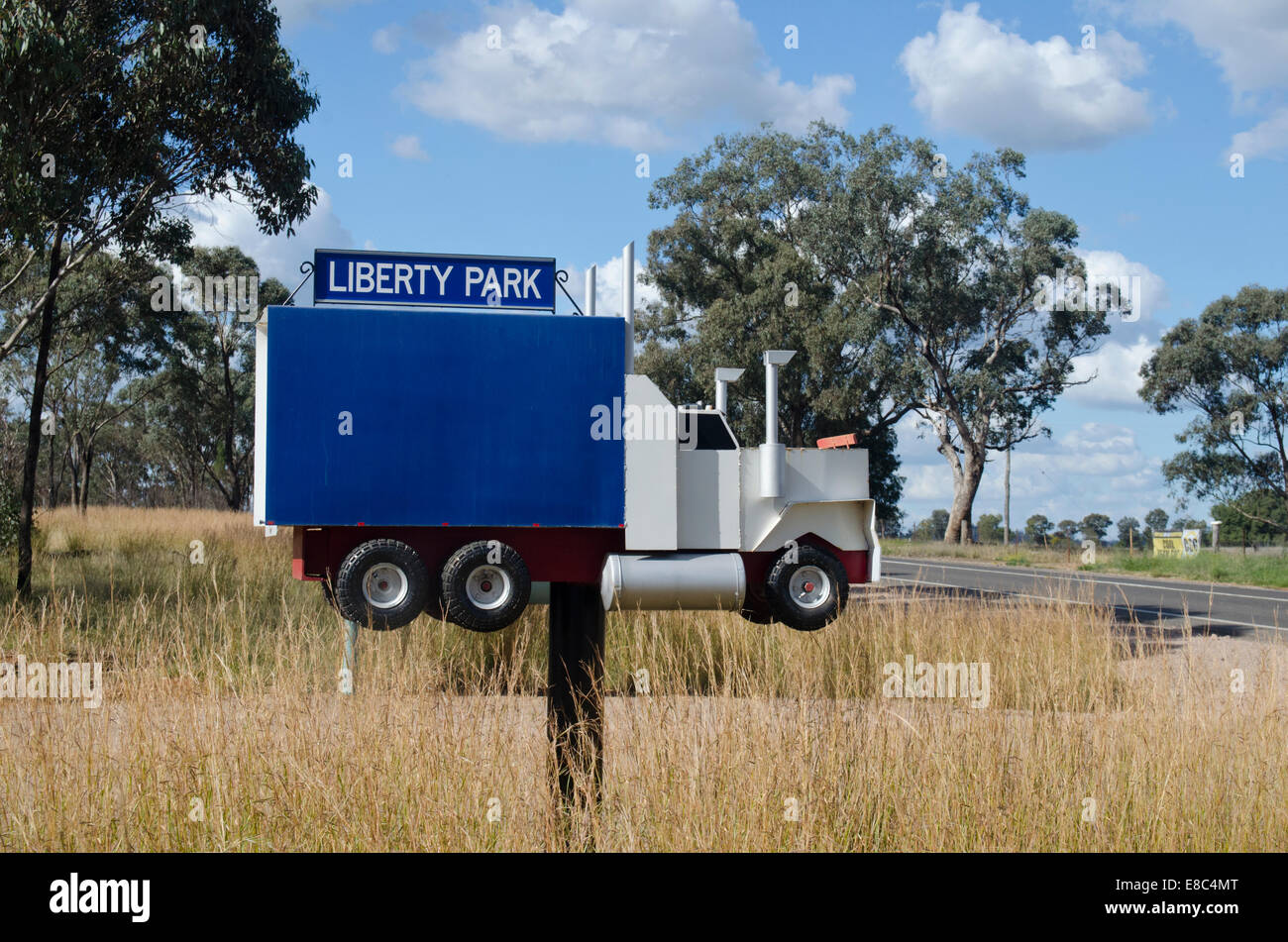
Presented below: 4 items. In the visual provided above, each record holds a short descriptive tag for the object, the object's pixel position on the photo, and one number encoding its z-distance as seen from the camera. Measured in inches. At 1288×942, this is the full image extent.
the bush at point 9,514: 882.8
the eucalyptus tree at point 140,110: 529.7
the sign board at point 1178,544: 1726.1
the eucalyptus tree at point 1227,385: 2301.9
